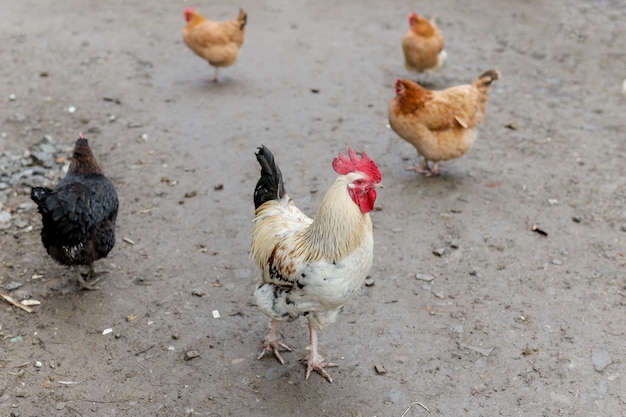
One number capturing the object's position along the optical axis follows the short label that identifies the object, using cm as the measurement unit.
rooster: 368
